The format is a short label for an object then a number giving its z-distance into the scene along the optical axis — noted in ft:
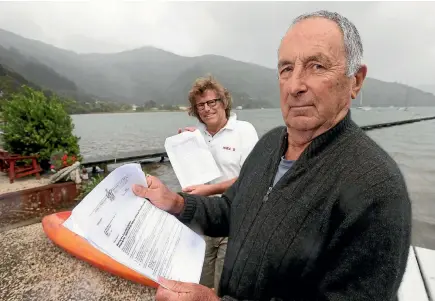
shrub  25.00
